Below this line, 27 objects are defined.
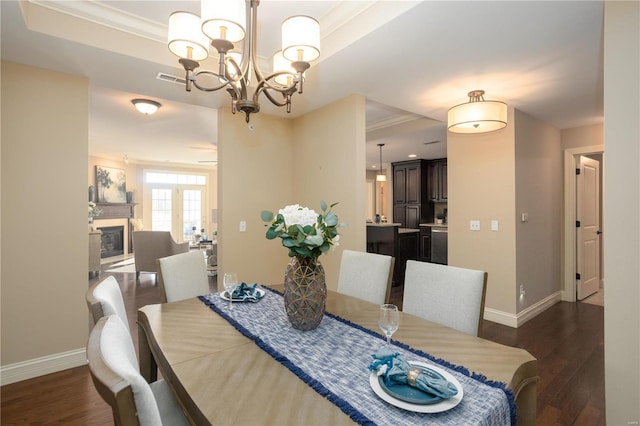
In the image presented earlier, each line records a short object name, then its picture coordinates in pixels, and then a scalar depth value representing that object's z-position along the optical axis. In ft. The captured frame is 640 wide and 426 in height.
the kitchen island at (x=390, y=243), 15.99
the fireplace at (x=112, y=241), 24.77
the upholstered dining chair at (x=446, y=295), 4.96
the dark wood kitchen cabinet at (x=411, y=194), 24.17
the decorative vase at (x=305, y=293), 4.52
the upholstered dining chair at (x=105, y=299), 3.86
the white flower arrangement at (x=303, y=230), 4.42
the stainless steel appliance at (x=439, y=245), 18.06
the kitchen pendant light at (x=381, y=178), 23.71
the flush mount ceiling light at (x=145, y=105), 12.67
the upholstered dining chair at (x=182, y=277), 6.63
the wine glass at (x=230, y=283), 5.79
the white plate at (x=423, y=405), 2.72
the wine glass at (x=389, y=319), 3.76
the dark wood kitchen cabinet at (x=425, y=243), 21.94
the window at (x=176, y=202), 29.14
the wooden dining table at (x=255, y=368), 2.82
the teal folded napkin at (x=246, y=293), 6.02
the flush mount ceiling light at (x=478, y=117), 8.83
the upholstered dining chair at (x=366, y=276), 6.37
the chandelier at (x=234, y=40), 4.69
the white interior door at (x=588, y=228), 14.44
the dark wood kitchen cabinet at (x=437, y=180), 23.45
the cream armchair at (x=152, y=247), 17.75
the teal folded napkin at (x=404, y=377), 2.85
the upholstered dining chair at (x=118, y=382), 2.04
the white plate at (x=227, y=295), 5.97
